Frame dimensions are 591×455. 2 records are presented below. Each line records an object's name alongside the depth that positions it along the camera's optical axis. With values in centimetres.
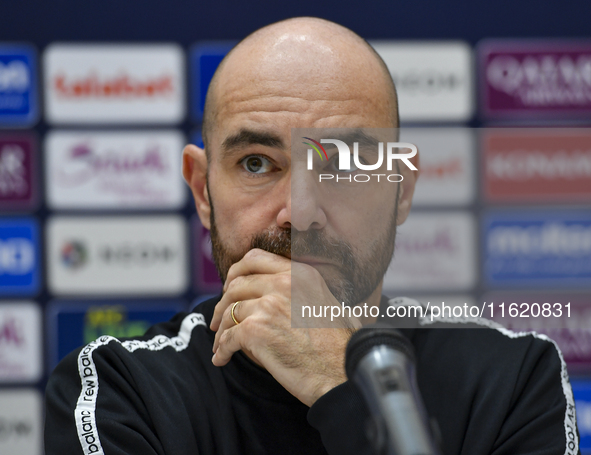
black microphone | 271
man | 322
